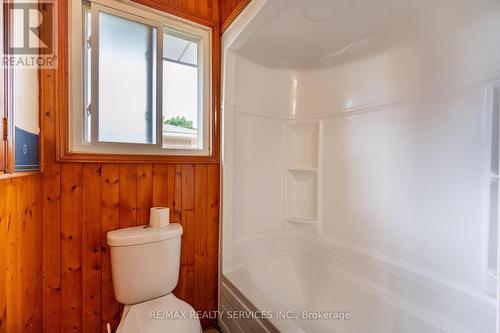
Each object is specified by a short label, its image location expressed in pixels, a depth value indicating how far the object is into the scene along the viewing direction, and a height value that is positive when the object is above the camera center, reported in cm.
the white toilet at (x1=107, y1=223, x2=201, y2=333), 106 -62
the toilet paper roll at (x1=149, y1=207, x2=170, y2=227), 131 -32
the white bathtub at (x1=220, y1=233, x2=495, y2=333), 117 -81
